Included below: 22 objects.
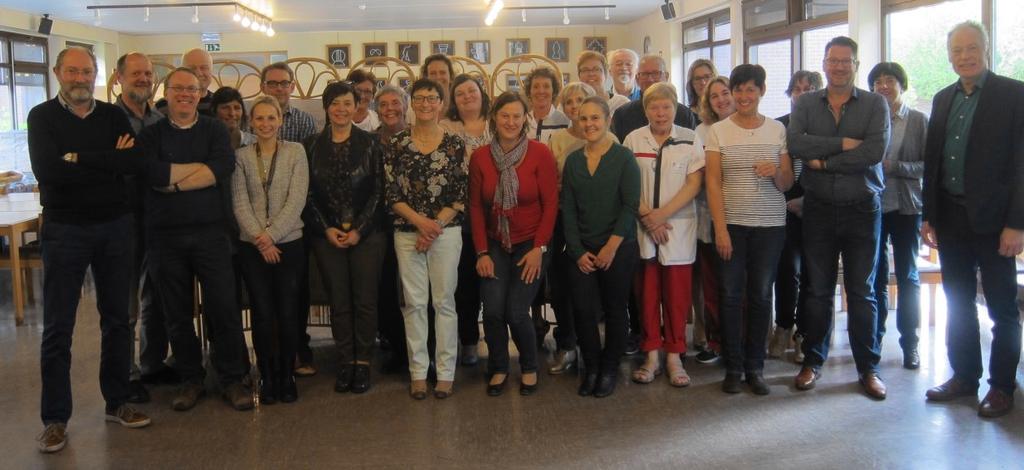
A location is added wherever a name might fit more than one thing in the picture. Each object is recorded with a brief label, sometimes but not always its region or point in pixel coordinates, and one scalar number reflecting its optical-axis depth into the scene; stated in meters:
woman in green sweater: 3.74
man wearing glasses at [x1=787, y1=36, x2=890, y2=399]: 3.67
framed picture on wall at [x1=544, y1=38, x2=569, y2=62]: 17.02
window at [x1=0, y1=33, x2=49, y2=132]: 13.54
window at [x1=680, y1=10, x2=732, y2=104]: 12.32
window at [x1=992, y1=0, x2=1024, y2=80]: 6.27
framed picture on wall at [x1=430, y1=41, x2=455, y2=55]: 17.02
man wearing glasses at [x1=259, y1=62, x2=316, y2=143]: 4.45
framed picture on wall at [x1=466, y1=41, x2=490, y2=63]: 17.14
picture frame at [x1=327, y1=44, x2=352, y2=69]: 17.27
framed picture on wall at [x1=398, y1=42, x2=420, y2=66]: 17.05
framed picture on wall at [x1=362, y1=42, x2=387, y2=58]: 17.00
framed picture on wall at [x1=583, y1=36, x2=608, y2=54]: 16.88
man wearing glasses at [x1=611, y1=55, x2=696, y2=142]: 4.31
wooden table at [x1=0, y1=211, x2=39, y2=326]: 5.68
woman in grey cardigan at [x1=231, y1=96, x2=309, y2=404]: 3.69
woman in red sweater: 3.70
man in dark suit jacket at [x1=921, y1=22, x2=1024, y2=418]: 3.42
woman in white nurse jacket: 3.88
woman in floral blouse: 3.76
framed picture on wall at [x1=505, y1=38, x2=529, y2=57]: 17.11
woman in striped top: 3.79
